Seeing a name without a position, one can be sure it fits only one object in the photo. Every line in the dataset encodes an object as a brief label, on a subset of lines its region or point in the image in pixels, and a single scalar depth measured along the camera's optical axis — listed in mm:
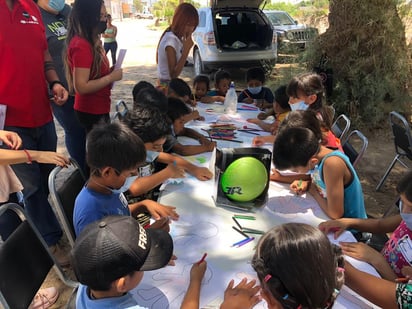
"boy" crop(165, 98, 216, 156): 2242
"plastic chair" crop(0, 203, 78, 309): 1189
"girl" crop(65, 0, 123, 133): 2062
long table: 1092
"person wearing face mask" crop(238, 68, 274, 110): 3979
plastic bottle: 3260
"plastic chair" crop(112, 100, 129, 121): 2623
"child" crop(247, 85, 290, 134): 2893
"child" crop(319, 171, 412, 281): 1280
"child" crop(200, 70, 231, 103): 4024
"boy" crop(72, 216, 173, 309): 897
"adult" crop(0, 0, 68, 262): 1771
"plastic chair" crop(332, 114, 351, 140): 2675
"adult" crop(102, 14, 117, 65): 8039
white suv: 7113
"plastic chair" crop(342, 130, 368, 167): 2260
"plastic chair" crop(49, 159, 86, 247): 1527
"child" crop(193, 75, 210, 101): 3838
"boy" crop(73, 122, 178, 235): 1335
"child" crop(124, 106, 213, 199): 1788
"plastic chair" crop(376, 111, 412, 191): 2729
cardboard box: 1495
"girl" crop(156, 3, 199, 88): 3109
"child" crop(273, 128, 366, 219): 1536
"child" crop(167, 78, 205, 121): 3143
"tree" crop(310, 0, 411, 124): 4711
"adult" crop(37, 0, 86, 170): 2469
